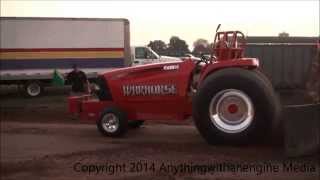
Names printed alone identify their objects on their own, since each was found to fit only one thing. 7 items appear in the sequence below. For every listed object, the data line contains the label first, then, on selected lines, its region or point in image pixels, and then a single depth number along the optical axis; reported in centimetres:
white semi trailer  2505
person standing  2181
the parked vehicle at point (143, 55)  2853
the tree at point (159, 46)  4139
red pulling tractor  1032
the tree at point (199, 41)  4923
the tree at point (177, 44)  5097
